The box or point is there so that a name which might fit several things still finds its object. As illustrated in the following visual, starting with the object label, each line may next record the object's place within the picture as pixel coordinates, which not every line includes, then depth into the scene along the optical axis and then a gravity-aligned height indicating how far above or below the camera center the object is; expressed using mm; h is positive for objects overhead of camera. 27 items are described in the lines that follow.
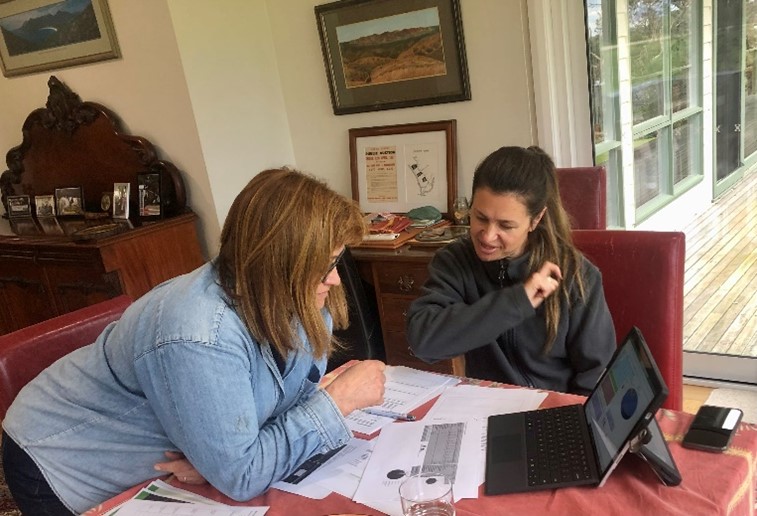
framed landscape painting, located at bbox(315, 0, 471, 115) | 2516 +160
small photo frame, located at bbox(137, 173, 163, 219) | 2844 -291
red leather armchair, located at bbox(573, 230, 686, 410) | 1340 -506
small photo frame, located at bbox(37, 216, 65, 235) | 2967 -383
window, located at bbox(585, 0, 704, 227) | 2496 -189
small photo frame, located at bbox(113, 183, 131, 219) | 2971 -297
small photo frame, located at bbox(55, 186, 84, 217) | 3205 -290
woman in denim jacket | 976 -424
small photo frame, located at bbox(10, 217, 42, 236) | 3081 -383
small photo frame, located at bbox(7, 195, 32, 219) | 3404 -291
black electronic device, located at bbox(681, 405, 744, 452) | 943 -586
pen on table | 1192 -609
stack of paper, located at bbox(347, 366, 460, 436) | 1204 -611
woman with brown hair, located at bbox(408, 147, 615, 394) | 1375 -491
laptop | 866 -590
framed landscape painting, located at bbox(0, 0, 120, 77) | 2791 +506
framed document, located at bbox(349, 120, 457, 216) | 2672 -327
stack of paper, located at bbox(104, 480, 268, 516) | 999 -606
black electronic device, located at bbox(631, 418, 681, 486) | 877 -566
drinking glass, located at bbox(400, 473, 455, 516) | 895 -584
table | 852 -601
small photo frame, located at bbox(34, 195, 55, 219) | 3301 -300
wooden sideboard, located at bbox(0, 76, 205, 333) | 2688 -388
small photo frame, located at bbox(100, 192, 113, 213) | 3057 -305
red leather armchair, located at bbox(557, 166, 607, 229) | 2021 -421
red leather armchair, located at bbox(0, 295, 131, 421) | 1349 -433
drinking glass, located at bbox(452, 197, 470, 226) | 2588 -524
